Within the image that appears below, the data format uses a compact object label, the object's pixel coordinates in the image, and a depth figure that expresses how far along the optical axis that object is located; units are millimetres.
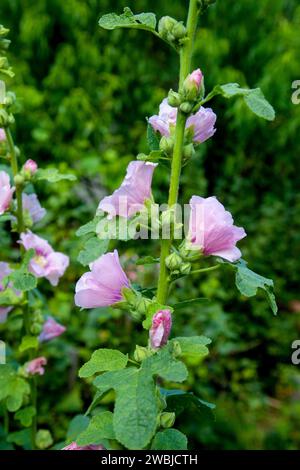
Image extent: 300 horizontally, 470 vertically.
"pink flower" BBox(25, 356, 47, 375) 987
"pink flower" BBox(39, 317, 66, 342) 1059
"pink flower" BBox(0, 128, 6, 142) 912
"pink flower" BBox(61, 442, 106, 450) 724
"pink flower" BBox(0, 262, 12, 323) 936
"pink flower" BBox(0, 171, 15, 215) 859
